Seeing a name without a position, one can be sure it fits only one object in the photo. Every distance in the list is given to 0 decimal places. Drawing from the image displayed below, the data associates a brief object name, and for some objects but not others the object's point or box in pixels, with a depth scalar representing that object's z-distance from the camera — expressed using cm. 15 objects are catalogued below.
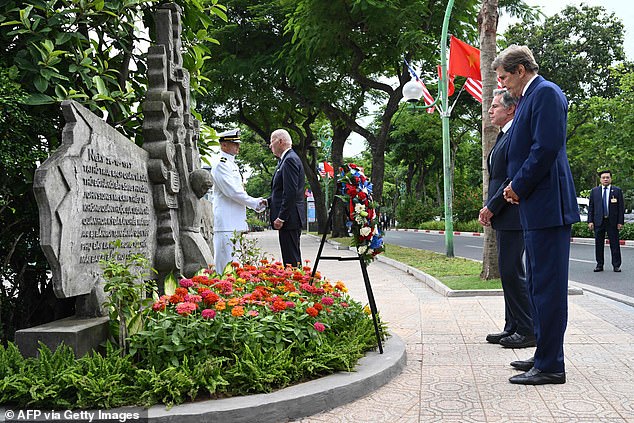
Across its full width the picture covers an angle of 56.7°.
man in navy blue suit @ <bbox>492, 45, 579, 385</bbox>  407
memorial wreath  480
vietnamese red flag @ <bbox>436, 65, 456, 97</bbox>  1669
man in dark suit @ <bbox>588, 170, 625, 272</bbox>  1201
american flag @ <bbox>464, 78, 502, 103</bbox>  1461
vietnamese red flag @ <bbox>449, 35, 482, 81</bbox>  1455
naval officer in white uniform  730
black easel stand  470
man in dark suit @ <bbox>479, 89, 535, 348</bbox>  531
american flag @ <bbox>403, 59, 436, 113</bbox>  1780
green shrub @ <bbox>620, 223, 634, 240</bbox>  2052
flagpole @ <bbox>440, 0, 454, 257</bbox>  1535
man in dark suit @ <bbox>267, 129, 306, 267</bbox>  719
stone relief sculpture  541
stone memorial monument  377
